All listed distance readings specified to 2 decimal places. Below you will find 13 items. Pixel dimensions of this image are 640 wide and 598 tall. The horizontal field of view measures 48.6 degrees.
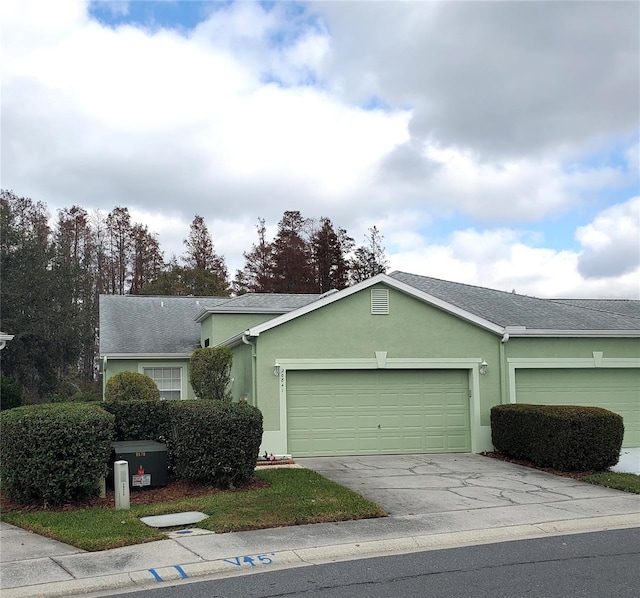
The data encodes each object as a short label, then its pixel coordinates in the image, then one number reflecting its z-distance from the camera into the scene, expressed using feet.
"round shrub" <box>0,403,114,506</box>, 35.70
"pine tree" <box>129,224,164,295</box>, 167.53
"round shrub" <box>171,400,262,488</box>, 39.73
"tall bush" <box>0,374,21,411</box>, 94.94
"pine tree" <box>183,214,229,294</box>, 169.89
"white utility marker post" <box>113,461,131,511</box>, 35.88
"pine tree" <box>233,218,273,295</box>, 167.53
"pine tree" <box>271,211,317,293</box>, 164.04
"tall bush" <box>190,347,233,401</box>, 55.16
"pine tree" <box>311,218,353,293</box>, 170.81
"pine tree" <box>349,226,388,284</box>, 174.70
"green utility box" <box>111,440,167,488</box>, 39.88
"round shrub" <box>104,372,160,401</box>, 63.72
